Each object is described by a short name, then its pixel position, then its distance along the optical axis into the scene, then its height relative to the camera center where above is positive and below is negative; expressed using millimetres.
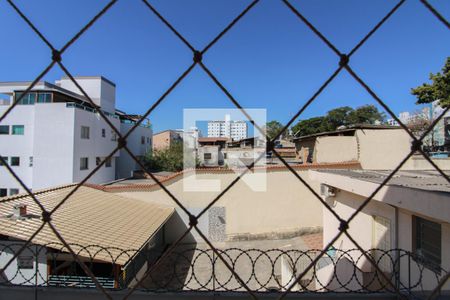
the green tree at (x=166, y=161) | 20250 -644
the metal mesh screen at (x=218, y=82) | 812 +248
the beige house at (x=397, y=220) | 3016 -907
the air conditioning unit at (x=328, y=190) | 5811 -758
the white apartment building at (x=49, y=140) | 14375 +573
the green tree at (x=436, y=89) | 9421 +2347
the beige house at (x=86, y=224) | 5387 -1746
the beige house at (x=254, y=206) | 10125 -1914
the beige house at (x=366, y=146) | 10523 +326
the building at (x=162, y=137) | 32994 +1814
